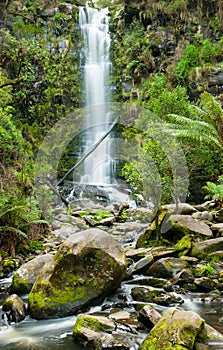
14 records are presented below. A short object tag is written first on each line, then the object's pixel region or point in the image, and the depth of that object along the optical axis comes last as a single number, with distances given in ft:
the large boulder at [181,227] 25.03
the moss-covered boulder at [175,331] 11.66
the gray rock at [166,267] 21.27
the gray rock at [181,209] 27.68
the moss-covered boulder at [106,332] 12.95
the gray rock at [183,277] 19.79
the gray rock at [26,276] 19.02
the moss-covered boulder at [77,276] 16.38
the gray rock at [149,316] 14.21
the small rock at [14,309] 16.02
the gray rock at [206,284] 19.13
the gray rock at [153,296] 17.26
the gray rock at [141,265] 22.25
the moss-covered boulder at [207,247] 23.21
